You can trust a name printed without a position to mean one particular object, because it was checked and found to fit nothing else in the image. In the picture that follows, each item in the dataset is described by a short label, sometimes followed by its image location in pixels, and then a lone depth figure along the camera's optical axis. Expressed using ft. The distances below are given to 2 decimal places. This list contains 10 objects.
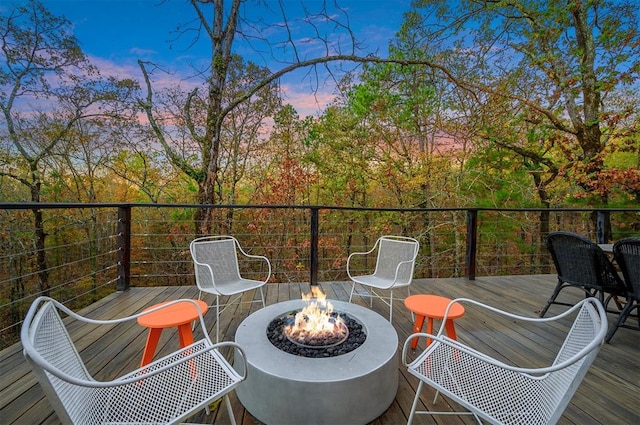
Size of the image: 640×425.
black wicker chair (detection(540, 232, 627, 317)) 7.38
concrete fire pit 4.27
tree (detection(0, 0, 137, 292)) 20.02
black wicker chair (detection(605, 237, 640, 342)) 6.84
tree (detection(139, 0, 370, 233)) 14.10
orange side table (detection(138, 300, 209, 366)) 5.36
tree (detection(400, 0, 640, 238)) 16.56
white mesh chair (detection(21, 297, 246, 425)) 2.79
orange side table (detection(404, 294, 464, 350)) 6.10
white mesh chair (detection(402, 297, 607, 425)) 3.24
